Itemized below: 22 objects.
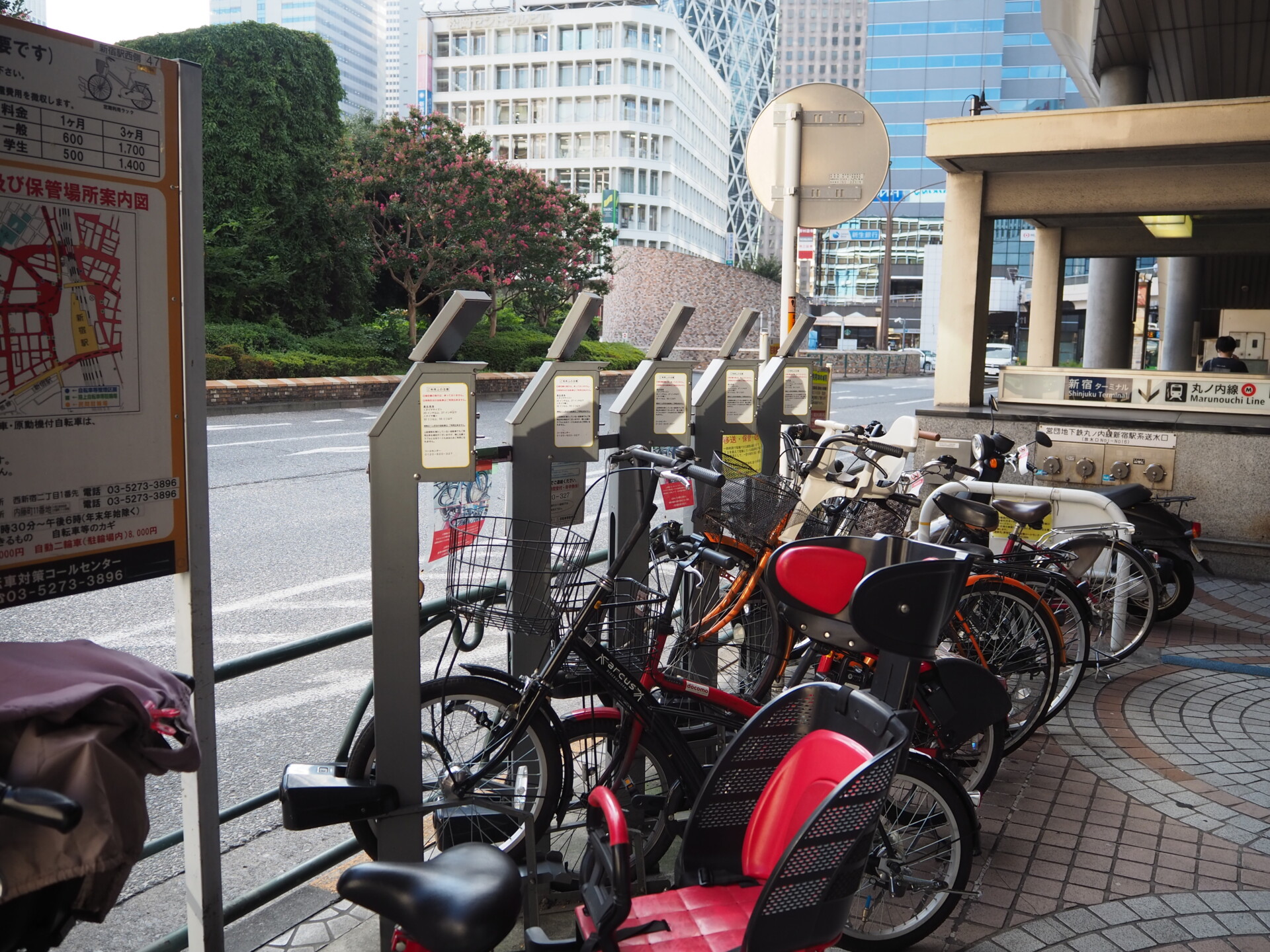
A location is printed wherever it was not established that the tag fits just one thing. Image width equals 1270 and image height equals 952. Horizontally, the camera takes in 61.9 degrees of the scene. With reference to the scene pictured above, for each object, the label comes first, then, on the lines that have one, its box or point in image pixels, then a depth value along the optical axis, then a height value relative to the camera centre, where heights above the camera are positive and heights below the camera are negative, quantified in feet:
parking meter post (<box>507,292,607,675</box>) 10.18 -0.79
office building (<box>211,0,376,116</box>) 607.78 +189.58
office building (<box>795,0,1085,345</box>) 306.76 +84.44
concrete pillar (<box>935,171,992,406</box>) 29.71 +1.95
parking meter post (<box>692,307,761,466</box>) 13.25 -0.57
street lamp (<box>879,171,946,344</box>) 138.51 +11.68
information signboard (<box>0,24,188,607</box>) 6.27 +0.16
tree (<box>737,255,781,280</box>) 246.47 +23.16
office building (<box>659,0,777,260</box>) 395.55 +117.52
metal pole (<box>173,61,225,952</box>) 7.27 -1.76
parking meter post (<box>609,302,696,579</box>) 11.78 -0.64
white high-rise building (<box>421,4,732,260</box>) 268.00 +66.82
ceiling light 41.78 +5.69
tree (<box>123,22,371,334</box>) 82.89 +13.84
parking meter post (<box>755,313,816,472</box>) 14.89 -0.55
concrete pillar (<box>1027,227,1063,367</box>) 49.85 +3.17
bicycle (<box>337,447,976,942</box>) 9.19 -3.57
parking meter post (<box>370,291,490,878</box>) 8.29 -1.08
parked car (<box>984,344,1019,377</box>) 141.49 +1.01
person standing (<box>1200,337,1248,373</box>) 39.52 +0.25
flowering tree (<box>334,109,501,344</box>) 87.40 +12.69
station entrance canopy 26.16 +5.17
